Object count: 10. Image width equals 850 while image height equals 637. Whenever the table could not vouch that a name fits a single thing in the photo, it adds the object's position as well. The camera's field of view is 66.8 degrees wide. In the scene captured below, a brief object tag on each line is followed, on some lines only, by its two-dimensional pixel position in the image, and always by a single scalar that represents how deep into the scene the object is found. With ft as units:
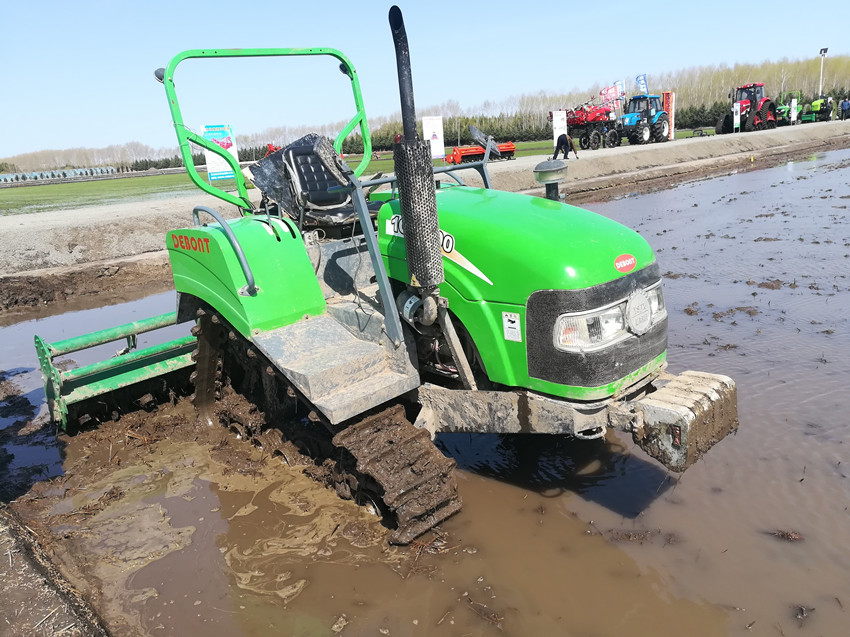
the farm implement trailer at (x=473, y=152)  84.47
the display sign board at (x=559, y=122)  81.25
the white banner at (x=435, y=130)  73.36
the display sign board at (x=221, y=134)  44.11
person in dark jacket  69.25
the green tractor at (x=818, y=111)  125.66
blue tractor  96.27
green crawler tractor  10.07
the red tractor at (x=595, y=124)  94.68
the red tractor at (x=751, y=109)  109.60
